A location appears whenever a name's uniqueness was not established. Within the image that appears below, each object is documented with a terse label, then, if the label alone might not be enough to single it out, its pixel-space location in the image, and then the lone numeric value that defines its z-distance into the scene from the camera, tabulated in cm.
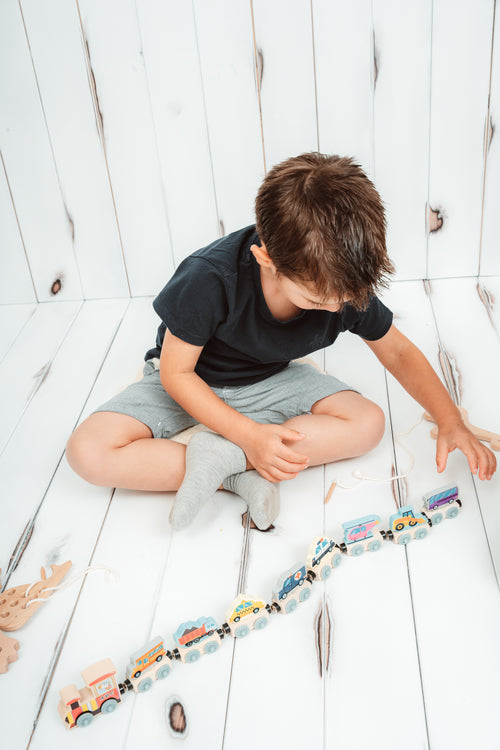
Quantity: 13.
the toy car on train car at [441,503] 92
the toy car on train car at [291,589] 81
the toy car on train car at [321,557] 85
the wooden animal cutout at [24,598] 82
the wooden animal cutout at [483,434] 104
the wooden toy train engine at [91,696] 70
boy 92
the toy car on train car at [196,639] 76
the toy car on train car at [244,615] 79
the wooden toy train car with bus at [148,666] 73
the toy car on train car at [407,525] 89
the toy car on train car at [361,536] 87
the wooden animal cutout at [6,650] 77
